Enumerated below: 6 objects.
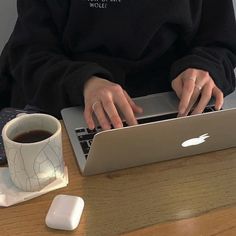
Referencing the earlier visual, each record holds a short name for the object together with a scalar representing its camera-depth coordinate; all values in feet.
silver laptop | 2.24
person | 3.28
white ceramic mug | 2.24
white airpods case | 2.19
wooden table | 2.22
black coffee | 2.36
